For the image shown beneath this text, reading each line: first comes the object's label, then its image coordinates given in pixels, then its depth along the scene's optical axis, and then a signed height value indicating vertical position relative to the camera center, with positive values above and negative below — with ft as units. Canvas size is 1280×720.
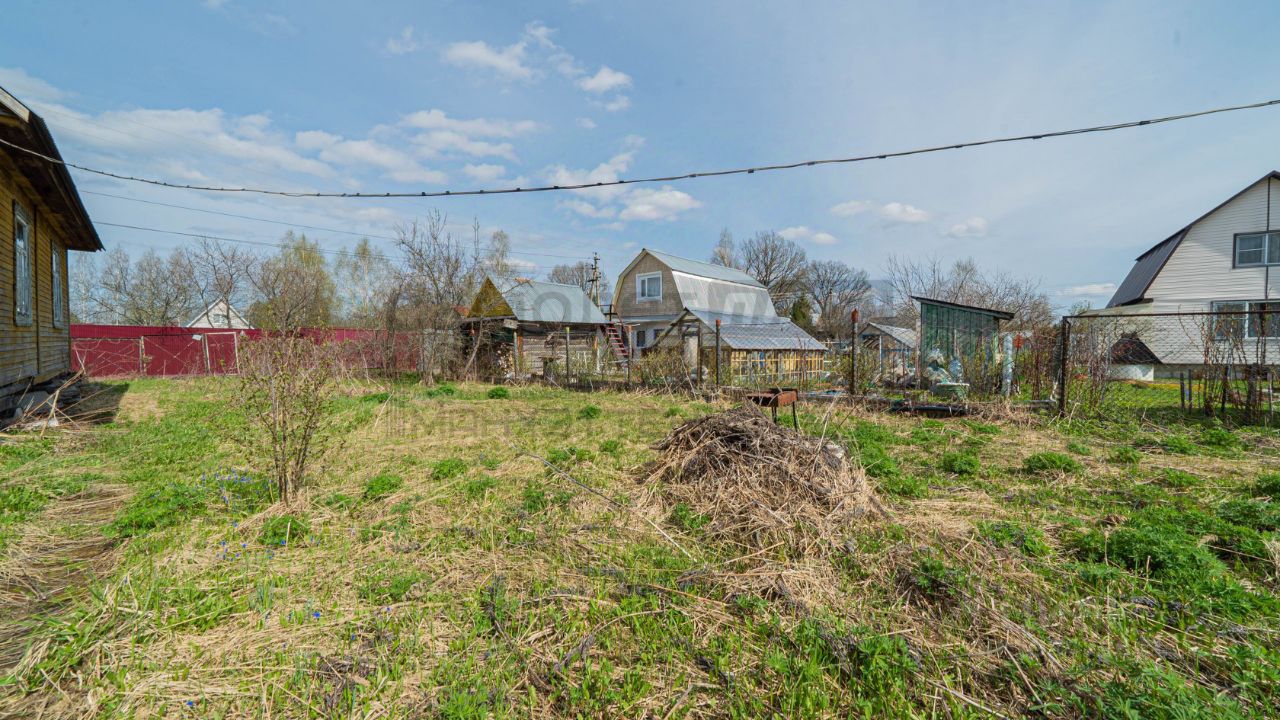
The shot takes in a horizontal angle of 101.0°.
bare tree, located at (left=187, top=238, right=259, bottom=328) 97.96 +14.08
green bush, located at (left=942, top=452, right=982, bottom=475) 20.06 -4.50
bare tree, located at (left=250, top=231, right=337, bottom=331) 90.43 +13.90
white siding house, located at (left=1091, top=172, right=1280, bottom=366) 61.98 +9.71
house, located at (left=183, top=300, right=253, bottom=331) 110.07 +6.51
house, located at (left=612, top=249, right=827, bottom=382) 59.93 +6.66
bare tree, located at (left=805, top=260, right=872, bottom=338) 182.09 +21.09
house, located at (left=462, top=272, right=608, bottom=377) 63.93 +2.88
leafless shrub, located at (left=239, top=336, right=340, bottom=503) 15.58 -1.38
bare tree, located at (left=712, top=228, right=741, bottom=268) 161.99 +27.96
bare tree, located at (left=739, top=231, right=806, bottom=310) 157.07 +23.92
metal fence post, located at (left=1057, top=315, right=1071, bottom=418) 31.42 -1.06
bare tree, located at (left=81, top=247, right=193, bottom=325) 109.29 +11.30
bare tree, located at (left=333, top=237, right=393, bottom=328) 139.31 +23.24
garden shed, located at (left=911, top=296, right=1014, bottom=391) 51.75 +1.71
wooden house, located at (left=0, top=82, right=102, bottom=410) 24.79 +6.47
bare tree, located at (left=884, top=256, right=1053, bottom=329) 98.68 +10.53
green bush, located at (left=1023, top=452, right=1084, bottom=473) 19.84 -4.39
